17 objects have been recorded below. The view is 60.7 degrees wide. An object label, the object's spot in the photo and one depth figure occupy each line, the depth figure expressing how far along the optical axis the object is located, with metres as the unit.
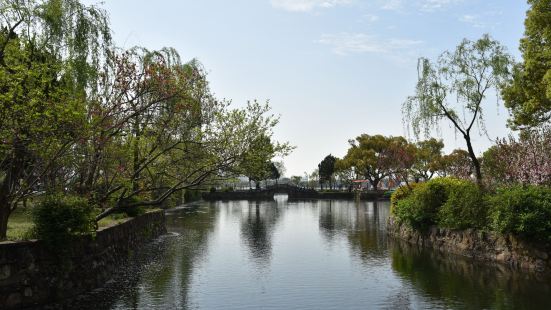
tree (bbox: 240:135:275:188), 18.64
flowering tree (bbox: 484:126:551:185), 23.59
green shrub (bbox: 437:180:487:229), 18.98
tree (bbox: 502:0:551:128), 20.58
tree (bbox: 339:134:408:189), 74.56
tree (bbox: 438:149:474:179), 73.51
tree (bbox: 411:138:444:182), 73.62
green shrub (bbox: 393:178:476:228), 22.44
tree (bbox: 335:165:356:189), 80.38
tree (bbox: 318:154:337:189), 104.00
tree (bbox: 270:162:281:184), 111.69
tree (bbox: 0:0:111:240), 11.95
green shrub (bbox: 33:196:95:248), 12.28
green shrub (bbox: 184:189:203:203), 69.06
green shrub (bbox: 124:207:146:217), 23.02
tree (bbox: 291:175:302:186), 135.01
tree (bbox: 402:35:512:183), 23.89
